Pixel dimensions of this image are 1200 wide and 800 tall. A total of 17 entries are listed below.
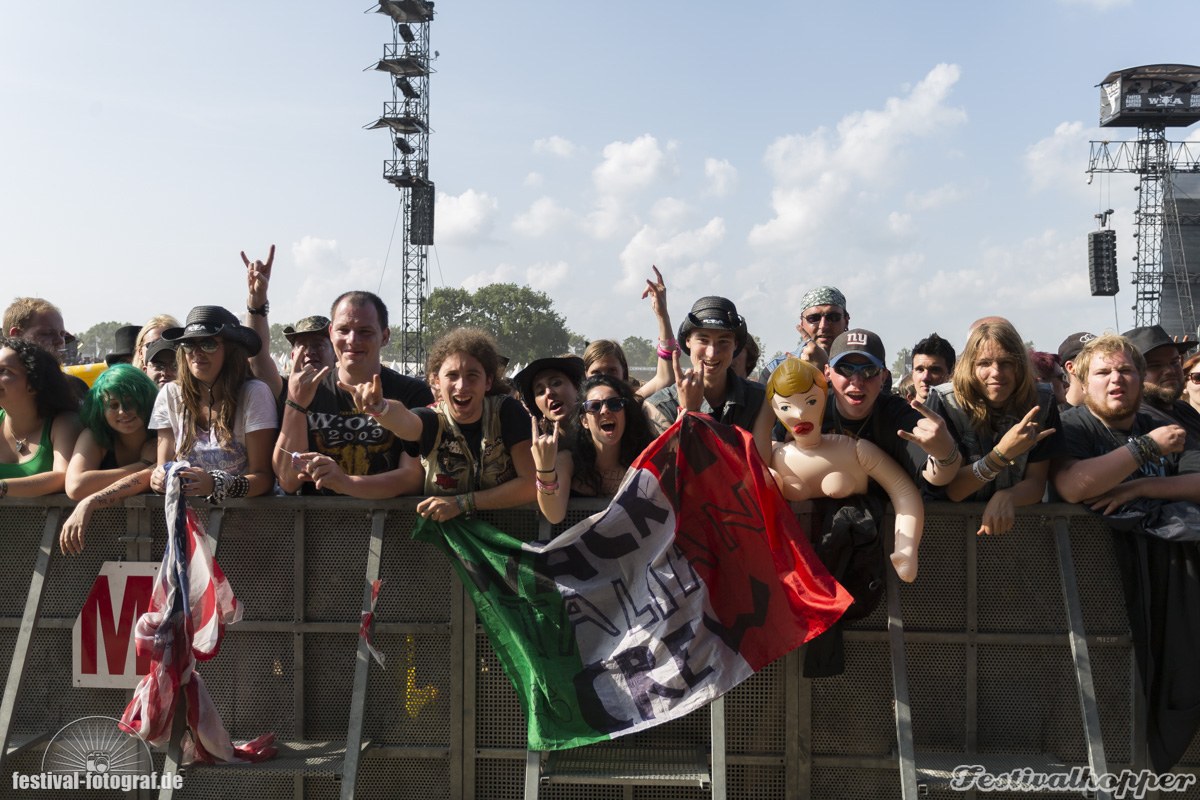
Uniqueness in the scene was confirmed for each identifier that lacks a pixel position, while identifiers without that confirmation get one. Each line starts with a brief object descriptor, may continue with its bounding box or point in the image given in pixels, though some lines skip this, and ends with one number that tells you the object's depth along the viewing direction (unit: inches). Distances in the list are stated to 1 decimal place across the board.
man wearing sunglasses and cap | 164.7
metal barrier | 173.3
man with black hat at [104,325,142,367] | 276.4
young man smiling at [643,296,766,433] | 181.2
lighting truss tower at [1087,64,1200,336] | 1846.7
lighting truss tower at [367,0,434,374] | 1764.3
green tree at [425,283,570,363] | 4200.3
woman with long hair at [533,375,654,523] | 176.9
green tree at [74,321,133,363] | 6771.7
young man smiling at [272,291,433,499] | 171.6
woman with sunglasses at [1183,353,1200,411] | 207.3
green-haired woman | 180.9
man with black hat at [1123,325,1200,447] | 217.2
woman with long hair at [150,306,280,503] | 180.7
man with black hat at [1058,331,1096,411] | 219.8
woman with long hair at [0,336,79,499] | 191.5
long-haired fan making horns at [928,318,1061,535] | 167.0
